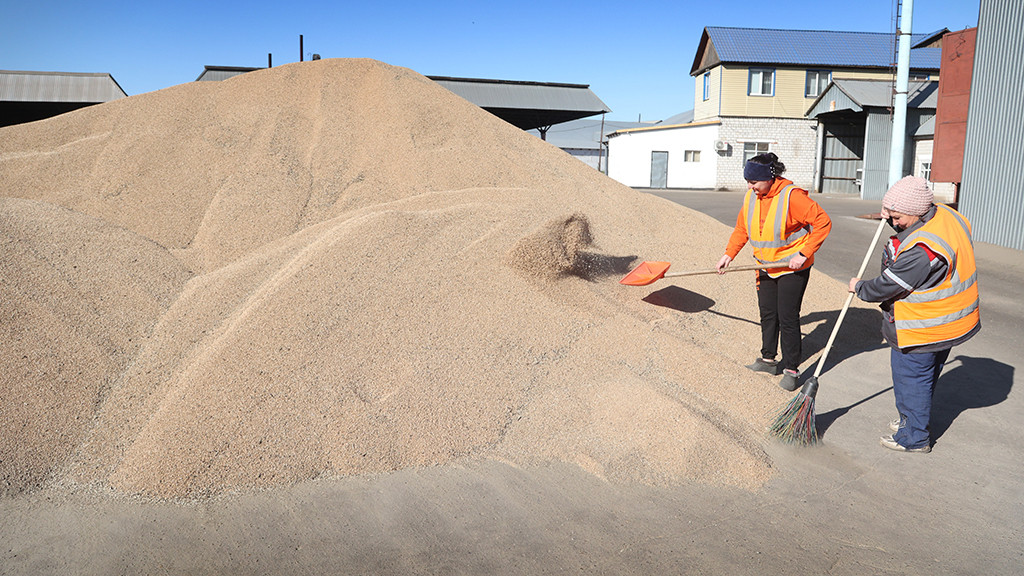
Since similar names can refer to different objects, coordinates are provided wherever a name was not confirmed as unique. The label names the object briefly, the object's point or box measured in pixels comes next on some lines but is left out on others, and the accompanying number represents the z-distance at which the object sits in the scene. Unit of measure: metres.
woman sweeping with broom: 3.29
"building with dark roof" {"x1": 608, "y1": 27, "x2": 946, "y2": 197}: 25.88
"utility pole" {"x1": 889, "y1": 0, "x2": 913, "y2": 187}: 16.55
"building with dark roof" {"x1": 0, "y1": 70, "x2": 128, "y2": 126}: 16.36
